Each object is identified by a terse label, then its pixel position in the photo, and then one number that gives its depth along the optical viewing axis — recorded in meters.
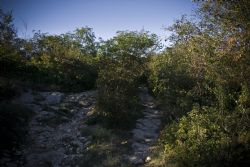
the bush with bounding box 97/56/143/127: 9.79
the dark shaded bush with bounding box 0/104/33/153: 7.87
